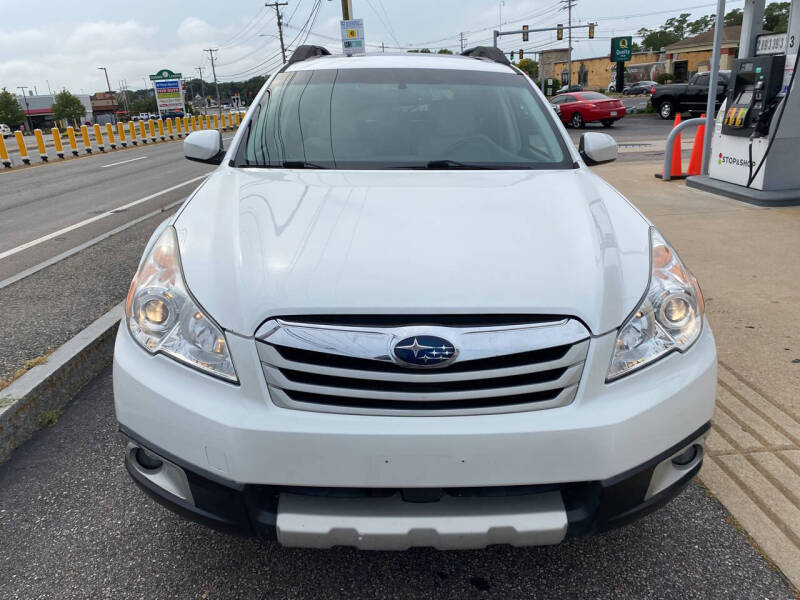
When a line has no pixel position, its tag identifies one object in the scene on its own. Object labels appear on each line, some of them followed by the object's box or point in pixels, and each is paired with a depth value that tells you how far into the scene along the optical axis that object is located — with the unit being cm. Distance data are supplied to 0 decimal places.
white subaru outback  164
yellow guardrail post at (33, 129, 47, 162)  1990
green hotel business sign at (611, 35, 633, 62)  4019
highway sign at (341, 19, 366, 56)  2091
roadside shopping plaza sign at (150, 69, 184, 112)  5484
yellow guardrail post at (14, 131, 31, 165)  1927
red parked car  2422
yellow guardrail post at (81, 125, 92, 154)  2273
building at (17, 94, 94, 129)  11688
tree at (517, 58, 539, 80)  9494
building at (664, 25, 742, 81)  5572
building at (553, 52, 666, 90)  8112
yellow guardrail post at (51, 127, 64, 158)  2009
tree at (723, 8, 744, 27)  9031
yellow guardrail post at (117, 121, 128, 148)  2640
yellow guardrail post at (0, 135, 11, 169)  1802
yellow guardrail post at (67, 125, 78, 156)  2036
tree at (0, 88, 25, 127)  9156
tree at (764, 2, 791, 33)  8625
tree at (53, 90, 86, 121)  10062
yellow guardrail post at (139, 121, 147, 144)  2833
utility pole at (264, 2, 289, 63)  6956
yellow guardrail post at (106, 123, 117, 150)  2464
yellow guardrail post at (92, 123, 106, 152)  2386
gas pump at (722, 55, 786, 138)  746
